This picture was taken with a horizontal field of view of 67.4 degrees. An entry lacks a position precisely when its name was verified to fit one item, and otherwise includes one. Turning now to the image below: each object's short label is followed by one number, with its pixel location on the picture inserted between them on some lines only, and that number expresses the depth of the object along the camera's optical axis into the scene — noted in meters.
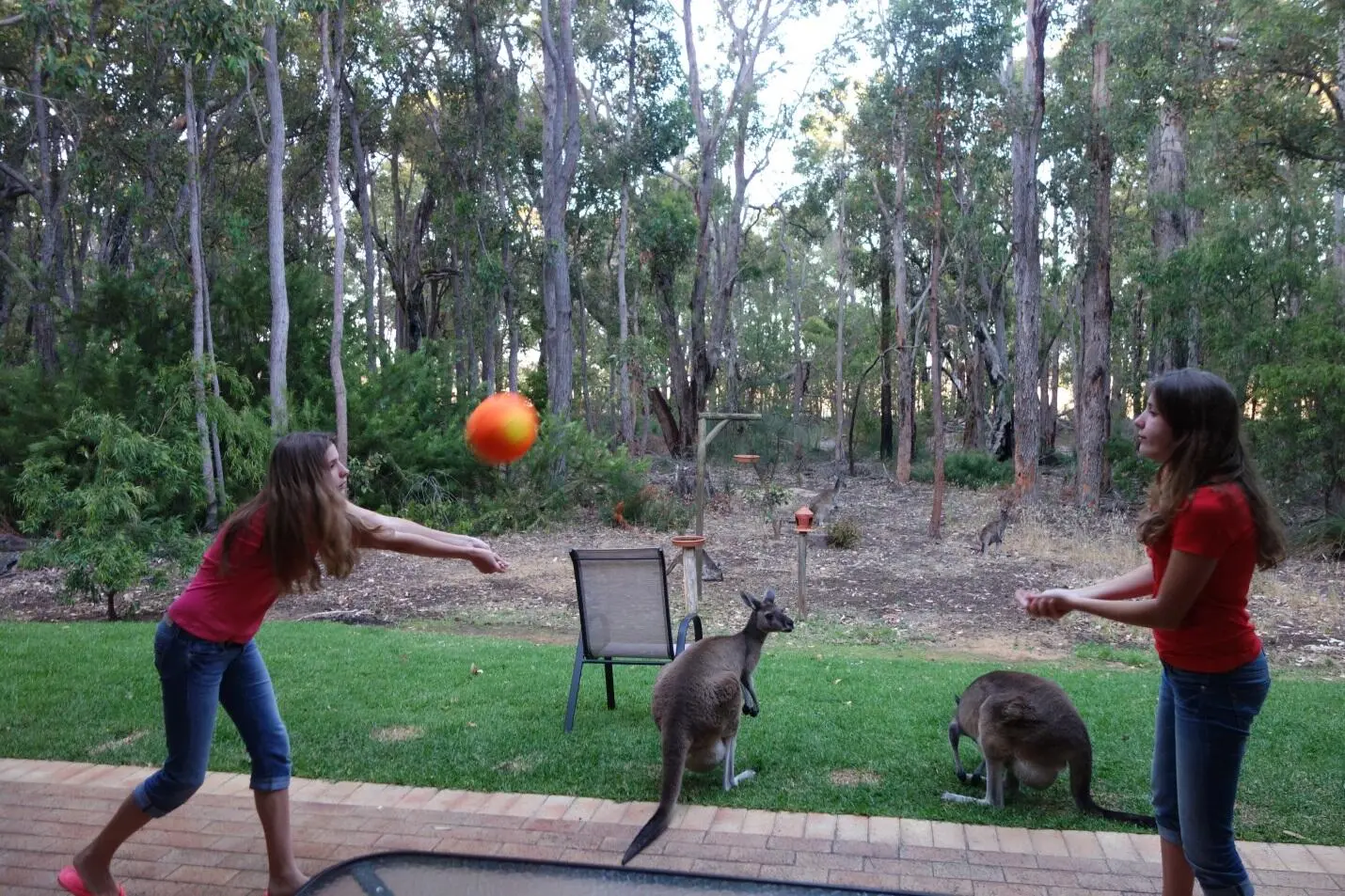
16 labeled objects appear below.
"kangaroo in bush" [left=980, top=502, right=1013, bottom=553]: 15.41
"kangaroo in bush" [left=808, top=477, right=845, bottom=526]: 18.88
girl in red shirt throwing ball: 3.23
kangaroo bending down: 4.30
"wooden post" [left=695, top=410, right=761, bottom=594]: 11.73
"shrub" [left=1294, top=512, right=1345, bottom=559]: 15.05
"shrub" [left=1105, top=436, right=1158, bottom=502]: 22.14
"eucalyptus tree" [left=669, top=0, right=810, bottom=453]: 26.14
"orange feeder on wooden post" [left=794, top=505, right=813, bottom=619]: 10.00
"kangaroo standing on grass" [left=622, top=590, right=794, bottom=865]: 4.33
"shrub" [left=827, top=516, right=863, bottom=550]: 15.82
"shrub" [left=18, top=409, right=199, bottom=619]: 10.04
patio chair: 5.90
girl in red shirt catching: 2.73
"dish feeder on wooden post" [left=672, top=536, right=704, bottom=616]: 9.10
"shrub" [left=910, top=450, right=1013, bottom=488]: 27.77
